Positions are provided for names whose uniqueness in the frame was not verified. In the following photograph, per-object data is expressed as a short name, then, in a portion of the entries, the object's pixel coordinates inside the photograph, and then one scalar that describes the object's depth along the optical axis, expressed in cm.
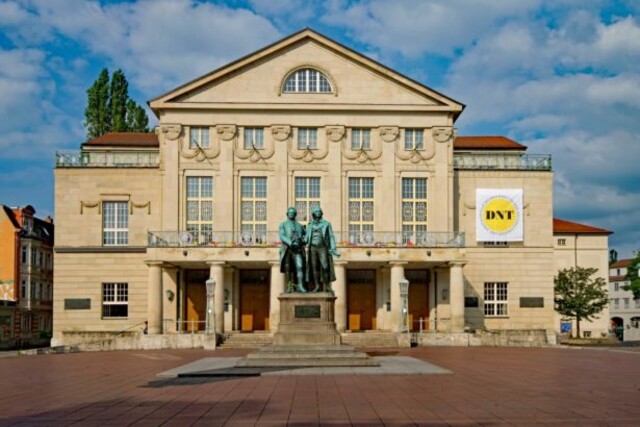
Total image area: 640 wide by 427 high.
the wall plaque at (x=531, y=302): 5200
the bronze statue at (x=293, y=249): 2622
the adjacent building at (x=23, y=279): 6875
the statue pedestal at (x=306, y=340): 2392
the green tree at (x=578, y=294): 6912
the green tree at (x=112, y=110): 7212
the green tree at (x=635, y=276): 8240
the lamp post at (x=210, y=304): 4222
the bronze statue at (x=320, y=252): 2636
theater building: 5022
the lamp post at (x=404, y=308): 4303
